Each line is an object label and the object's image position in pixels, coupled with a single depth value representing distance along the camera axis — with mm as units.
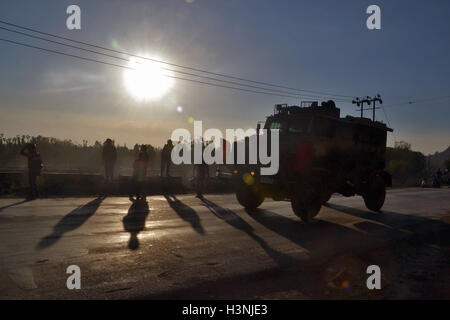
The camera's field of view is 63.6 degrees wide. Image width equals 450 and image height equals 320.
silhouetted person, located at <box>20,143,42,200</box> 12354
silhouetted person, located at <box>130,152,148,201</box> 13773
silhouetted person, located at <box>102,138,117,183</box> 16000
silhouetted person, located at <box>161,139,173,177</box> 18094
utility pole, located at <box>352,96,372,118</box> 54750
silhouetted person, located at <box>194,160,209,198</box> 16000
